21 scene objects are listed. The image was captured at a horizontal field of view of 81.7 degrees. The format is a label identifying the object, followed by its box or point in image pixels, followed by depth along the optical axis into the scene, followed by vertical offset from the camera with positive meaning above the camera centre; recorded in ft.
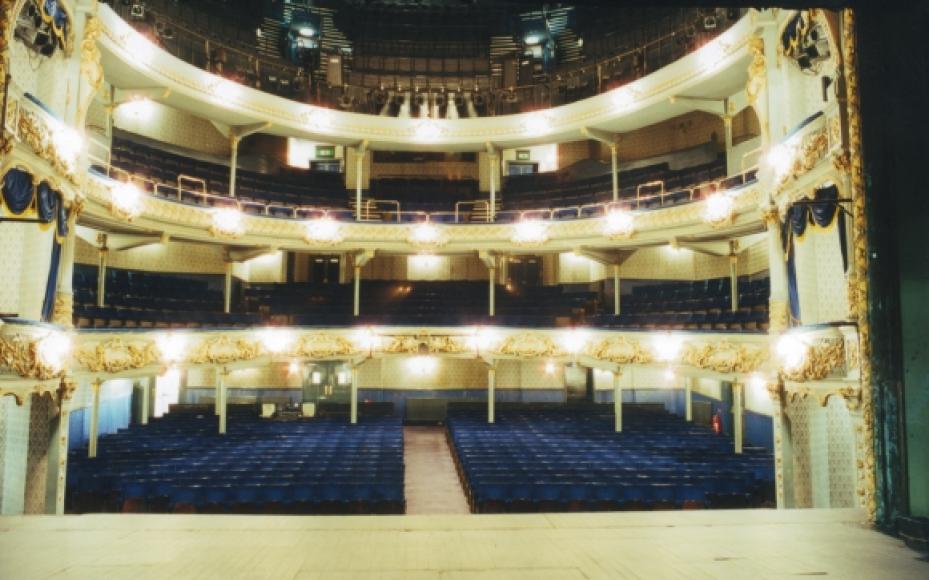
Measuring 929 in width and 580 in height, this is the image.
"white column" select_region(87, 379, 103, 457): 40.49 -6.91
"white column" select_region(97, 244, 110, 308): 47.65 +4.89
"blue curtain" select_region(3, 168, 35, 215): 24.48 +6.78
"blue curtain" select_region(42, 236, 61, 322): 30.63 +2.80
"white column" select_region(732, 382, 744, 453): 44.75 -6.49
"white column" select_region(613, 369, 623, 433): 53.31 -6.05
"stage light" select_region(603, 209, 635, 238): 55.67 +12.27
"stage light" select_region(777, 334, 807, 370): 27.32 -0.43
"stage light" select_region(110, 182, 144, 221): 43.06 +11.03
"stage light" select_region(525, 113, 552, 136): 64.64 +26.08
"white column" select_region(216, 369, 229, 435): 50.90 -6.51
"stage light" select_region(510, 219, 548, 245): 61.16 +12.29
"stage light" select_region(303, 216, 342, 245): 59.93 +11.92
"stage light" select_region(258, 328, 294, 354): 55.11 -0.18
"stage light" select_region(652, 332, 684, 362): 45.55 -0.41
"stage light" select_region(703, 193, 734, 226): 44.29 +11.12
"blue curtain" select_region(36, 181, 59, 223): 27.96 +7.11
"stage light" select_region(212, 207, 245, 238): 53.88 +11.60
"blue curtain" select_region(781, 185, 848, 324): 24.70 +6.13
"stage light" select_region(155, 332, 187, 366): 43.37 -0.81
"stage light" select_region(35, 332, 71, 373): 26.65 -0.77
